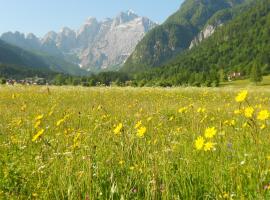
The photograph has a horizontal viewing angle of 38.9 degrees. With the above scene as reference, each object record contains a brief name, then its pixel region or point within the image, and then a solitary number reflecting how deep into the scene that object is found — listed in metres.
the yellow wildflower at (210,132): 2.79
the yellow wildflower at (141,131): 3.09
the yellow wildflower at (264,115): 2.74
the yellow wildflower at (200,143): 2.67
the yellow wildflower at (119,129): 3.05
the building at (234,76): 124.78
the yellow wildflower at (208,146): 2.65
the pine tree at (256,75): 97.69
